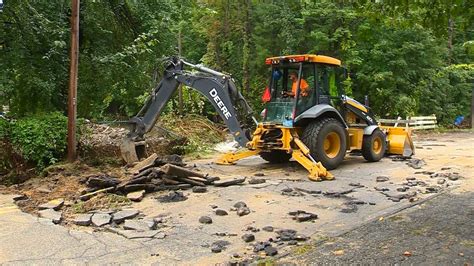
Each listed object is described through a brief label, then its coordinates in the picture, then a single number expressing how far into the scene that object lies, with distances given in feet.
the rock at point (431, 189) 28.37
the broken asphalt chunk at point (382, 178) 31.94
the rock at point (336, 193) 27.25
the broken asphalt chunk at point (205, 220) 21.68
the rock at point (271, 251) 17.28
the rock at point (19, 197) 26.14
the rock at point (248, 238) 18.92
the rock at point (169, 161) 31.65
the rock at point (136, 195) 25.71
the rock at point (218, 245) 17.83
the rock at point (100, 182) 27.32
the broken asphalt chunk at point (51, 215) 21.78
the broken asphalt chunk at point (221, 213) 23.01
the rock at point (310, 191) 28.04
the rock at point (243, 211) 23.13
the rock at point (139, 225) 20.54
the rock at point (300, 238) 19.02
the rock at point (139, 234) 19.45
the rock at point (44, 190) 27.75
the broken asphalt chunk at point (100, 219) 21.11
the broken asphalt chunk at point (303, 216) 21.94
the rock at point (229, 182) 29.73
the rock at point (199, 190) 28.03
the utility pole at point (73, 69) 34.37
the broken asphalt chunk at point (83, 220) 21.24
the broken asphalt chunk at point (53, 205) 23.95
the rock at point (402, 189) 28.76
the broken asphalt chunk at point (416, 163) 37.99
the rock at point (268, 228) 20.50
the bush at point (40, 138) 33.86
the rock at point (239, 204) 24.35
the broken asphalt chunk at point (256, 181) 30.47
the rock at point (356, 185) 29.94
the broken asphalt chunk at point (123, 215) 21.59
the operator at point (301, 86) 36.05
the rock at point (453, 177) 32.37
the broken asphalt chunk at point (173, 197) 25.89
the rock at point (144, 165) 30.40
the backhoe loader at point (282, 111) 35.06
